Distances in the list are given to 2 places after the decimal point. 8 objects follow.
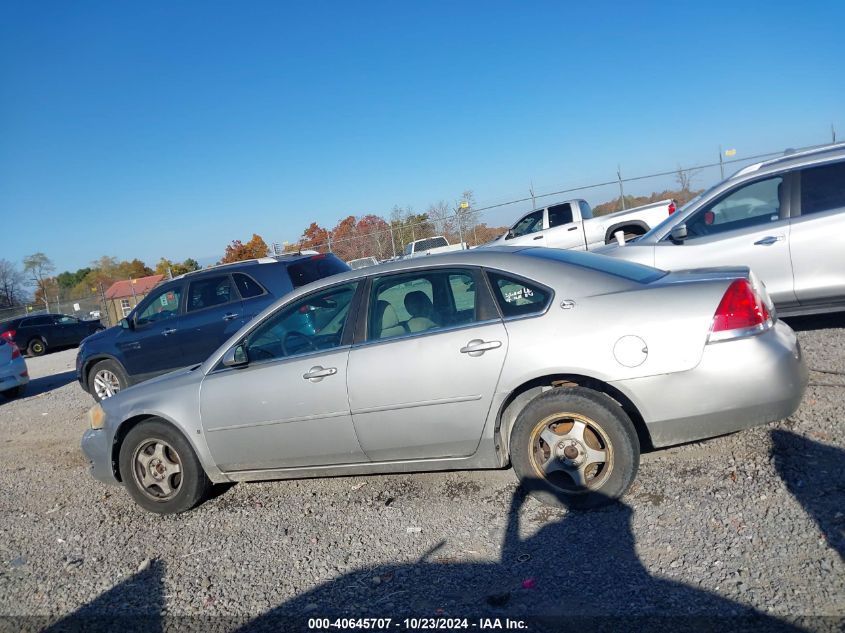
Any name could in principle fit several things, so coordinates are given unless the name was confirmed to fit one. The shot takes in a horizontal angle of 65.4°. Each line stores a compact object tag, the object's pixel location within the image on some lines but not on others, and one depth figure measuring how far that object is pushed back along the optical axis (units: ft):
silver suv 20.43
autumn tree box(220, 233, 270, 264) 159.53
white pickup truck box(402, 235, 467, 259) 75.93
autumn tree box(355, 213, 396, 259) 83.82
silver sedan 12.02
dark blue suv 29.50
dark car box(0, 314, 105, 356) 79.77
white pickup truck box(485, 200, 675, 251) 48.78
